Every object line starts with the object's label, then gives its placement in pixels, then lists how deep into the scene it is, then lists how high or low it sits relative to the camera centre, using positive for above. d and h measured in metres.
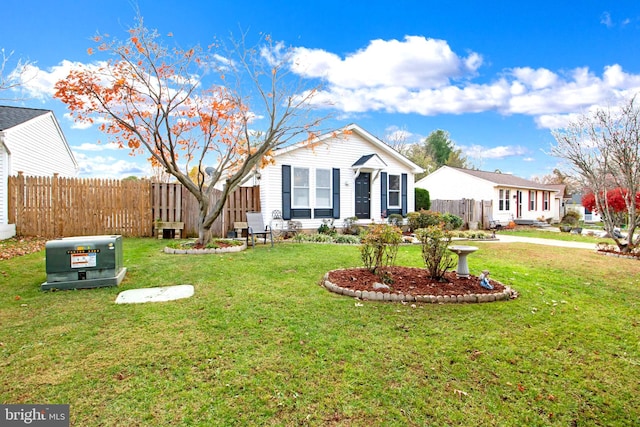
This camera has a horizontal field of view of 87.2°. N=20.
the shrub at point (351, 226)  13.52 -0.59
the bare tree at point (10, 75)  8.23 +3.44
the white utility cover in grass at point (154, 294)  4.38 -1.13
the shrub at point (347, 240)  11.32 -0.96
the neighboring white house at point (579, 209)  30.47 +0.17
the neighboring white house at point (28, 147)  10.17 +2.45
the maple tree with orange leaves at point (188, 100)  8.23 +3.01
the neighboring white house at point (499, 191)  21.88 +1.39
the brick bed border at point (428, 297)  4.43 -1.15
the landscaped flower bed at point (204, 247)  8.23 -0.90
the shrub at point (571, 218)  24.41 -0.56
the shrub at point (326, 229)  12.83 -0.67
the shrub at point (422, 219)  14.21 -0.33
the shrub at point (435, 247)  5.09 -0.55
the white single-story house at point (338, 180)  12.56 +1.28
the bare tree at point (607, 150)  9.30 +1.80
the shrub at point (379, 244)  5.21 -0.51
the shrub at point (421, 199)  18.48 +0.67
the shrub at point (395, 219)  14.57 -0.34
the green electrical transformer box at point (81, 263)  4.80 -0.74
